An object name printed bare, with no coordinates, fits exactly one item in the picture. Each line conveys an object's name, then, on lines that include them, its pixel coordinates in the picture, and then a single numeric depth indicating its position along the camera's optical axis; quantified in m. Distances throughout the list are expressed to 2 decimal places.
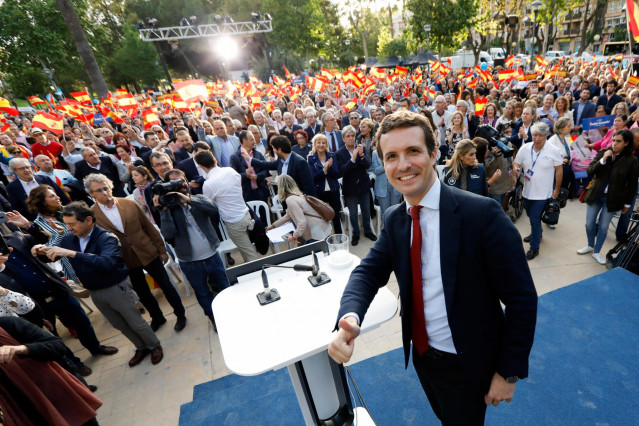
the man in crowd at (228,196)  3.89
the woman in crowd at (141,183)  4.07
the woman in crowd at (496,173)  4.60
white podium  1.57
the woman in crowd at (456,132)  5.47
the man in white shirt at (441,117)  6.89
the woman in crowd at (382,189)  5.08
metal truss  19.25
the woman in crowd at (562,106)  6.38
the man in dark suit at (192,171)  5.04
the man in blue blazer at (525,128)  5.43
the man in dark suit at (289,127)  7.30
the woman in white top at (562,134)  4.71
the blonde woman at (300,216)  3.82
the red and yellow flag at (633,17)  5.04
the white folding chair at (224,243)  4.36
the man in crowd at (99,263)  2.87
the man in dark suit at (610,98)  7.76
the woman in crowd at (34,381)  2.09
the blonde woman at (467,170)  3.77
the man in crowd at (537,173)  4.00
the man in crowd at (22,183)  4.68
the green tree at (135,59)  34.44
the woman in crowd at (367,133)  5.38
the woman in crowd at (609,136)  4.66
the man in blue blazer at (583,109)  7.40
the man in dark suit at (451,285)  1.31
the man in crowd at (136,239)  3.46
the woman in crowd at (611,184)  3.66
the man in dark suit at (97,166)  5.62
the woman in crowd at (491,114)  6.65
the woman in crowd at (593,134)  5.68
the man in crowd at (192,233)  3.31
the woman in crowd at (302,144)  5.39
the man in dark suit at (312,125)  7.25
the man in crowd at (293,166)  4.33
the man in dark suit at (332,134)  6.05
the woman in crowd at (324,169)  4.80
